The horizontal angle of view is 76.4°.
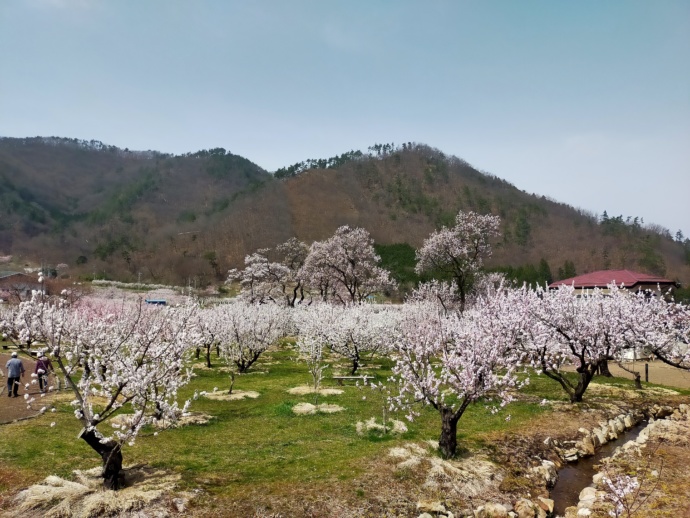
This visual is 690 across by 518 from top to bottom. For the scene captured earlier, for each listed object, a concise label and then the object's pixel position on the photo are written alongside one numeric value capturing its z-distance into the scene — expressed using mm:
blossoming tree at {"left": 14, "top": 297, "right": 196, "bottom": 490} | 11020
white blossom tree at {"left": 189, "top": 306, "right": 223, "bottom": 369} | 31180
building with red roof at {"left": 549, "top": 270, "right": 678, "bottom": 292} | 60125
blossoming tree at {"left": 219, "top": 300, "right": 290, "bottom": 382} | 30578
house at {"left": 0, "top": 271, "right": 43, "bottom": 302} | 72500
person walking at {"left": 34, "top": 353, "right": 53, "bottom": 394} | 19719
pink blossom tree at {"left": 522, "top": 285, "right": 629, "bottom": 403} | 21797
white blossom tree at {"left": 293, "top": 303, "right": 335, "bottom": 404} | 25312
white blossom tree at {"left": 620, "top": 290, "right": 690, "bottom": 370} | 22219
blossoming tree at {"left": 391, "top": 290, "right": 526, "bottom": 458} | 14203
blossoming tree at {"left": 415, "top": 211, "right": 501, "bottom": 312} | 39812
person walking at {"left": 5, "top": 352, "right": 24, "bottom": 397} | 20656
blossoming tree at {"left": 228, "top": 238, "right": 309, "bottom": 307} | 64438
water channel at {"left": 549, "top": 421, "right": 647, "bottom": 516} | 12789
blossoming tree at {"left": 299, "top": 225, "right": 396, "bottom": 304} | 51719
